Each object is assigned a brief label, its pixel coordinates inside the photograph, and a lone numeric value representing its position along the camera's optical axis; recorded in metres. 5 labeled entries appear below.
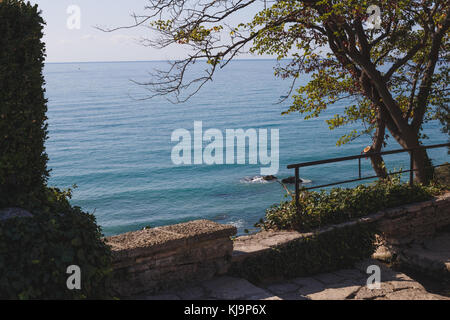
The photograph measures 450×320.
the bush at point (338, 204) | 6.40
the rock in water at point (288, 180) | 28.19
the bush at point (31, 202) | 3.60
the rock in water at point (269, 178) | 31.62
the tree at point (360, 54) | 8.51
